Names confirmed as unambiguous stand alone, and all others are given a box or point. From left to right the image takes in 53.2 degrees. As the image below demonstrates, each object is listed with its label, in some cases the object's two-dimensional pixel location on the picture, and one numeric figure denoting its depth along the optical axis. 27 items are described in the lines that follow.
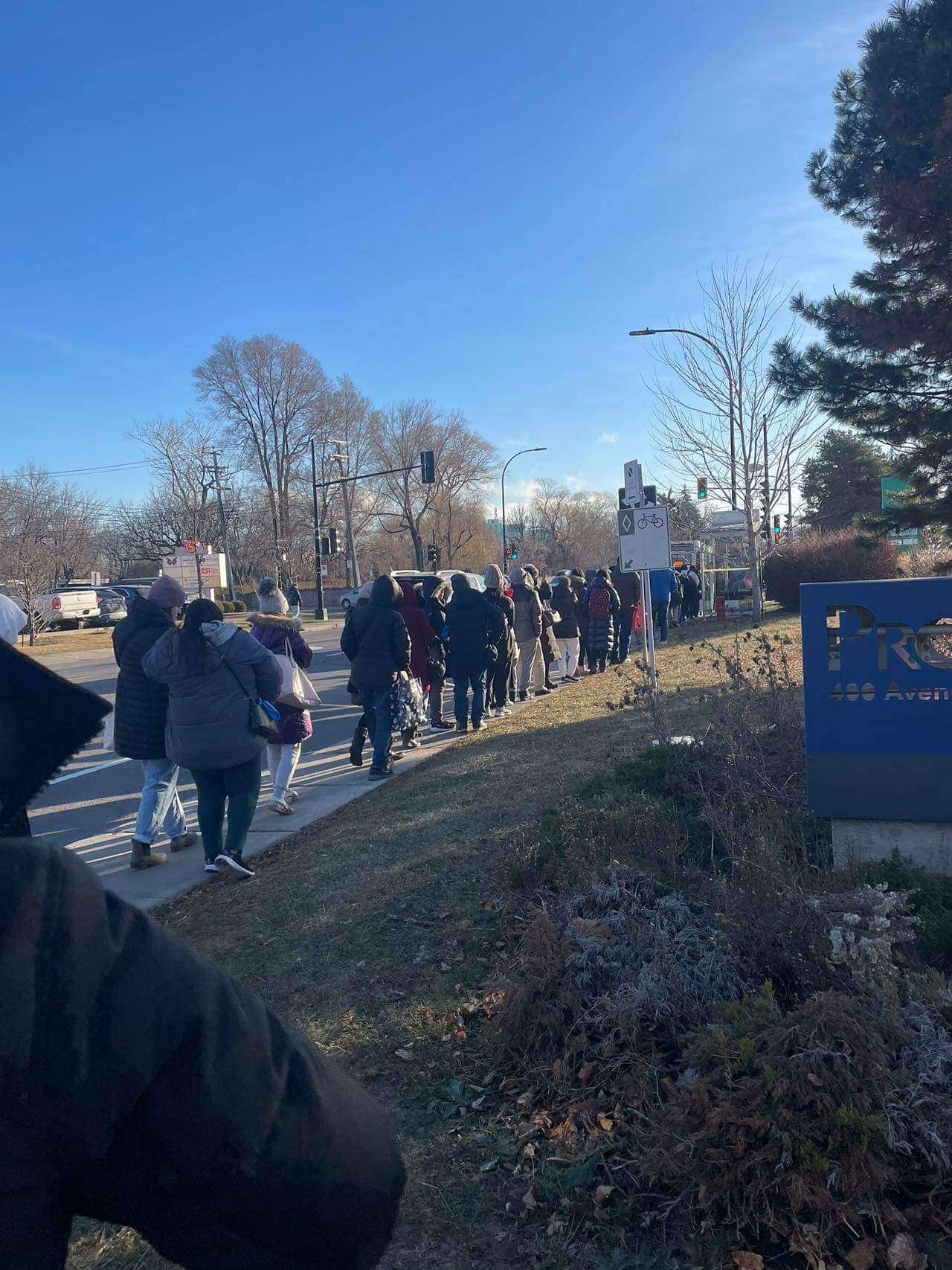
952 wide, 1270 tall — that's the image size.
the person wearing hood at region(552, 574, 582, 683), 15.41
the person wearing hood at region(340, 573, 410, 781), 8.88
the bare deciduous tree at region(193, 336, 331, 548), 60.56
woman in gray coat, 5.96
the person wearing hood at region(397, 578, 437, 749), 10.63
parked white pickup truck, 37.38
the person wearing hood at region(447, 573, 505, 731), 10.95
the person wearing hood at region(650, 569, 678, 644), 20.06
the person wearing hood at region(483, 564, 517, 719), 11.91
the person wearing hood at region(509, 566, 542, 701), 13.43
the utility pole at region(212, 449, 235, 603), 55.72
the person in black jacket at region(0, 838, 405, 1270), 0.93
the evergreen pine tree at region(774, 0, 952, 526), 10.28
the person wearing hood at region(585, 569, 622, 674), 15.68
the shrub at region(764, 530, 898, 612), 24.77
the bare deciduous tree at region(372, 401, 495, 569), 66.38
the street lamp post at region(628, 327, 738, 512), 21.64
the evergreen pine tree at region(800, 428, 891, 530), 44.53
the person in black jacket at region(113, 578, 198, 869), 6.60
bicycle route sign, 10.76
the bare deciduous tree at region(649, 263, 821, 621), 22.27
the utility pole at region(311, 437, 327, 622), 44.25
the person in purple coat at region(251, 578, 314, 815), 7.76
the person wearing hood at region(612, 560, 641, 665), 18.00
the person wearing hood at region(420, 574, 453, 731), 11.23
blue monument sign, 4.81
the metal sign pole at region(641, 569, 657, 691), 9.32
